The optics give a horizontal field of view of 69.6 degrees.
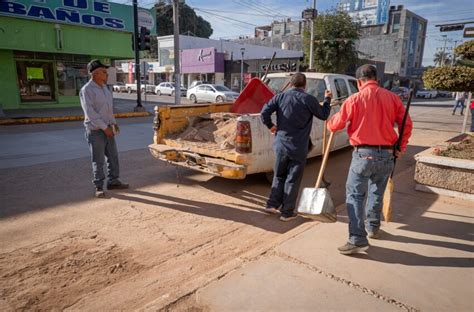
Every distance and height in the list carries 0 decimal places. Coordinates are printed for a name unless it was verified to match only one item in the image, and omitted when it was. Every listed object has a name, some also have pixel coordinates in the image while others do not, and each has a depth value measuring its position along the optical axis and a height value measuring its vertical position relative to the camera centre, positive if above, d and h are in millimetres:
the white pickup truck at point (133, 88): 39750 -450
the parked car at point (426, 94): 45219 -535
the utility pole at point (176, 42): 17875 +2225
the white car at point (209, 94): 26078 -609
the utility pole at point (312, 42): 23181 +3127
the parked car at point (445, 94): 51019 -543
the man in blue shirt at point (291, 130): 4102 -524
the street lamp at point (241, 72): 39125 +1570
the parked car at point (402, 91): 31762 -138
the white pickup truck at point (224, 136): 4863 -811
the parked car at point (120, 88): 43119 -505
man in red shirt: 3197 -449
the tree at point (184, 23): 62594 +11715
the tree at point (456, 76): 5766 +248
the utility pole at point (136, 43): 16703 +2004
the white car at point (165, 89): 36844 -430
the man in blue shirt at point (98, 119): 4941 -519
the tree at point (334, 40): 28266 +3924
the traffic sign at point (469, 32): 7919 +1341
